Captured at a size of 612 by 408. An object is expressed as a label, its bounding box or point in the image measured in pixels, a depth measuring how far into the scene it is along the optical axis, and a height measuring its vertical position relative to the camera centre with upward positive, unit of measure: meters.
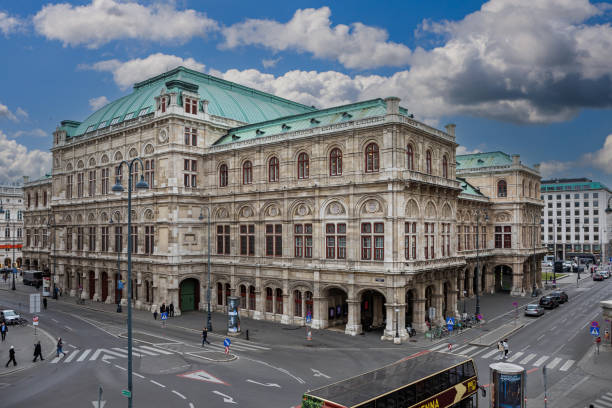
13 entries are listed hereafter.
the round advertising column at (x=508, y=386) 21.25 -7.41
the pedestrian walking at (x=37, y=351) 34.81 -9.16
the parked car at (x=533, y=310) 53.69 -10.00
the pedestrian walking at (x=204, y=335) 39.56 -9.19
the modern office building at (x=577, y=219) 144.88 +1.27
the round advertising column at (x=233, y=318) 43.62 -8.73
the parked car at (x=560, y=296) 62.03 -9.93
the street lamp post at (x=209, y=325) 45.38 -9.60
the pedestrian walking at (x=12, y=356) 33.53 -9.18
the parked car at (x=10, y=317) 49.44 -9.51
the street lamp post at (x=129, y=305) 20.89 -3.74
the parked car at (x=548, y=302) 60.03 -10.12
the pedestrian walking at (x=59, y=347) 36.22 -9.35
